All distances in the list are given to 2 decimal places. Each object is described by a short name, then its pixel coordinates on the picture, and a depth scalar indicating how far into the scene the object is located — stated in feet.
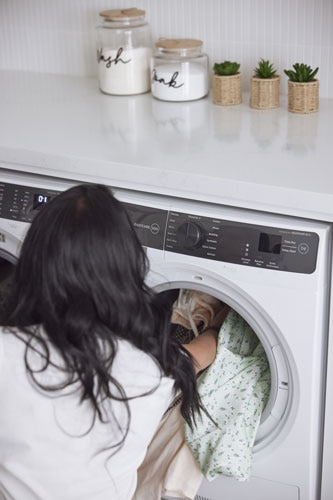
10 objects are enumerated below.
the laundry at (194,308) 8.74
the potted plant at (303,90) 8.98
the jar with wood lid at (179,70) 9.48
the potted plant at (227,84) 9.34
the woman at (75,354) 6.74
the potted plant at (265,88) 9.15
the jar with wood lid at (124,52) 9.83
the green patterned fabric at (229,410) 8.15
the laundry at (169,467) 8.37
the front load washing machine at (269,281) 7.68
